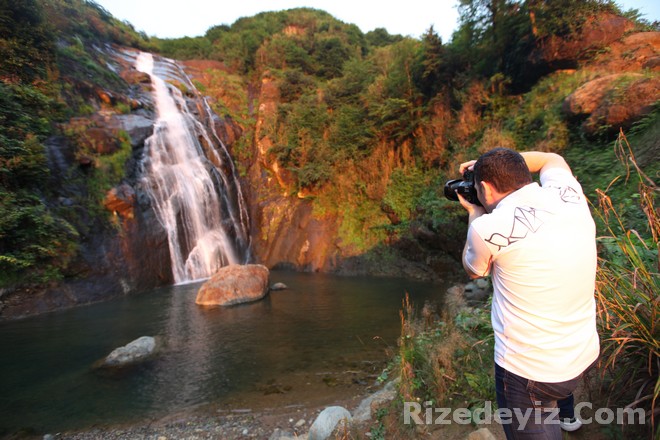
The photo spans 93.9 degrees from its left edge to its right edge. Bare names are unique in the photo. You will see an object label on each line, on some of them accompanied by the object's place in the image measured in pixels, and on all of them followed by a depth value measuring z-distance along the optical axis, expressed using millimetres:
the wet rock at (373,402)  3106
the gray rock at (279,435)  3711
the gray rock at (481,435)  2005
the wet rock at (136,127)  13859
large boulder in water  9570
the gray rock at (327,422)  3307
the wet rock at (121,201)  11914
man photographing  1279
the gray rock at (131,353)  5887
